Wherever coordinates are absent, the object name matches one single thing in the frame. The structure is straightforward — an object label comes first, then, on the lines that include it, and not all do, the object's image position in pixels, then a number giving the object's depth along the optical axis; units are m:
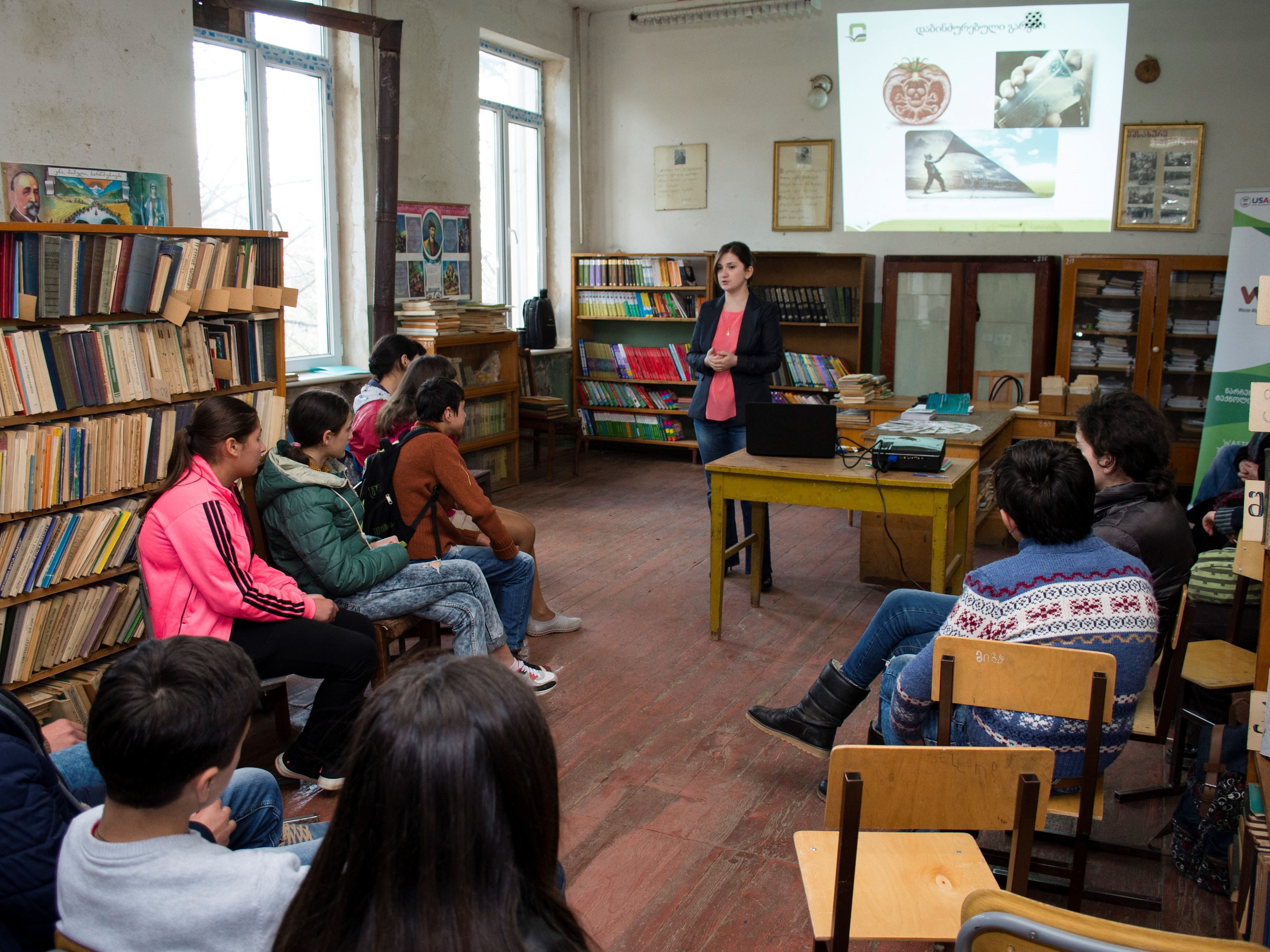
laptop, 3.83
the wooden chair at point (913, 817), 1.49
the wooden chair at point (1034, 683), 1.88
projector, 3.57
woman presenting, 4.62
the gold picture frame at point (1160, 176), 6.39
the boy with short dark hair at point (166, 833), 1.25
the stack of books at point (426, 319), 6.03
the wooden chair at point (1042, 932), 1.09
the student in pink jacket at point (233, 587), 2.46
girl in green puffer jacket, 2.86
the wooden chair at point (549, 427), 7.07
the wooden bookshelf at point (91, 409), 2.83
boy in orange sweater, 3.34
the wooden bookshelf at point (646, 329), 7.65
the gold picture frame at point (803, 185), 7.38
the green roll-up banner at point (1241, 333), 5.81
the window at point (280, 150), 5.20
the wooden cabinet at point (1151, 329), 6.33
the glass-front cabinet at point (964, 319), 6.67
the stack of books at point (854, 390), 5.47
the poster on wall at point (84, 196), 3.92
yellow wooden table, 3.50
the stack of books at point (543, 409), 7.09
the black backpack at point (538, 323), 7.68
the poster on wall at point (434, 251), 6.27
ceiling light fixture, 7.03
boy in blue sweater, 2.02
